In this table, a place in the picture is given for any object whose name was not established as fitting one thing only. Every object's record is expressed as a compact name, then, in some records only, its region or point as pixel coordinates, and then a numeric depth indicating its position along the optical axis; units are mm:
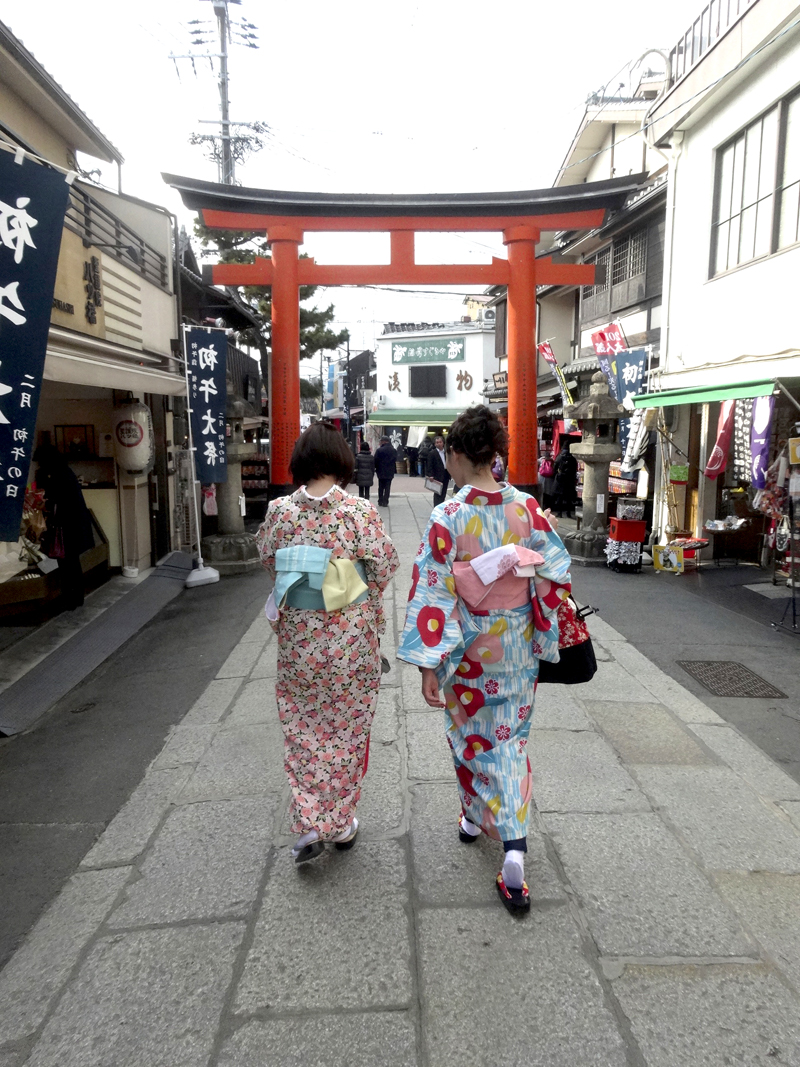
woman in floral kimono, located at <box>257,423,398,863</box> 2986
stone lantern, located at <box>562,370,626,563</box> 10594
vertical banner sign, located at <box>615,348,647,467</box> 10648
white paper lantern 8977
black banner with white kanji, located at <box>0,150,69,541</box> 4039
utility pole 17922
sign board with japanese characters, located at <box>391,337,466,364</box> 35062
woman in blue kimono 2783
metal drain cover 5547
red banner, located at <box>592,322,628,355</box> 12605
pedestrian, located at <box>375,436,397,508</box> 17375
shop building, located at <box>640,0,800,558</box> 7965
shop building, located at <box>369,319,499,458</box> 34844
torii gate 11102
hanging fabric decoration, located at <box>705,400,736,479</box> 8094
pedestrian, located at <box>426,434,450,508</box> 15445
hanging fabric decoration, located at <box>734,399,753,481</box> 7660
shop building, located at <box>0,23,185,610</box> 7578
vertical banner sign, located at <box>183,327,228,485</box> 9727
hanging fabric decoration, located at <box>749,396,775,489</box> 7113
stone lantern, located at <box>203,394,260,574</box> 10570
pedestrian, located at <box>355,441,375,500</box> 17250
